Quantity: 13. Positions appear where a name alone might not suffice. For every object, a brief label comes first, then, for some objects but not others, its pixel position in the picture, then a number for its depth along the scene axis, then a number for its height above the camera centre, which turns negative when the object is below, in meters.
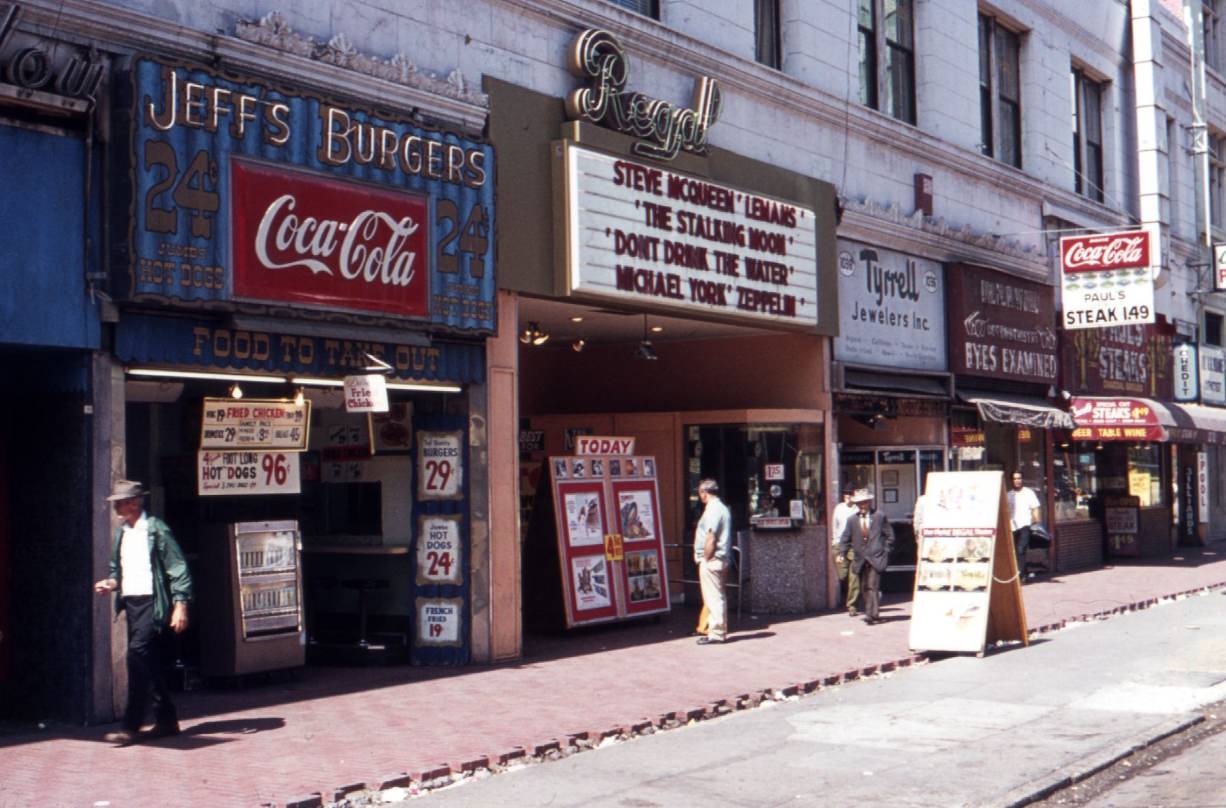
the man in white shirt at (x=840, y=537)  18.53 -0.87
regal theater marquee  15.23 +2.61
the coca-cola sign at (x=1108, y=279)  23.77 +3.14
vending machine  12.61 -1.09
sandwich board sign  14.98 -1.05
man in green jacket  10.14 -0.79
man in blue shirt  15.82 -0.92
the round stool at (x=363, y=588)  14.08 -1.07
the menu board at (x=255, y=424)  12.42 +0.47
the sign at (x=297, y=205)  10.95 +2.27
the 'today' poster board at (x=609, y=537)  16.58 -0.75
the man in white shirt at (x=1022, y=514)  22.81 -0.72
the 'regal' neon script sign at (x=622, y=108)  15.38 +3.97
